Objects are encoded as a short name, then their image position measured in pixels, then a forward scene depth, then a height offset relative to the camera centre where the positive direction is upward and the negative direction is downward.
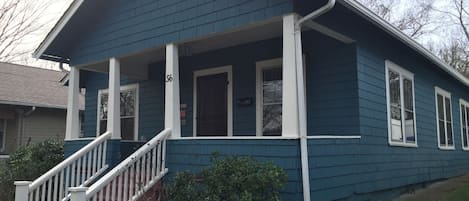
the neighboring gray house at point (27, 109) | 15.82 +1.48
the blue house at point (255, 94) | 5.70 +0.98
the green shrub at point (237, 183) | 4.97 -0.43
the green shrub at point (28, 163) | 8.40 -0.33
